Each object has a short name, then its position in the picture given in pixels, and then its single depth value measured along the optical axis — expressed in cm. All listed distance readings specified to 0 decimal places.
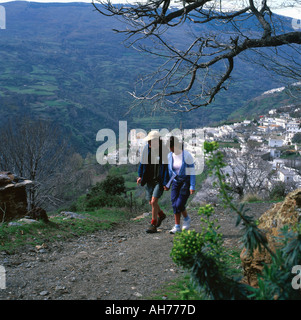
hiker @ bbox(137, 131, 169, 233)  629
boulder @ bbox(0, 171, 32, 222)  738
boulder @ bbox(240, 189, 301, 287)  312
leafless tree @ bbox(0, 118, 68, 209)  1694
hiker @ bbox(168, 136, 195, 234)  575
